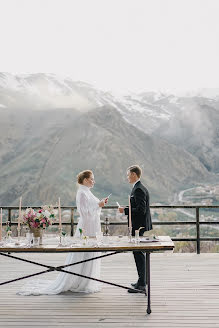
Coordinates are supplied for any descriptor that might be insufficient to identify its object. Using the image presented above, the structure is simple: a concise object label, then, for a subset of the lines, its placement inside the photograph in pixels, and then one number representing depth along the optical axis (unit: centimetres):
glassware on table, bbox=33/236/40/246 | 492
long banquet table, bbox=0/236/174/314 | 465
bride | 560
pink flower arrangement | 491
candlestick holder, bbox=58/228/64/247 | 486
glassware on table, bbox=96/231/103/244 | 499
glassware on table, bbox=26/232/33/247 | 488
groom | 546
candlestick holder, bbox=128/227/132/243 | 507
